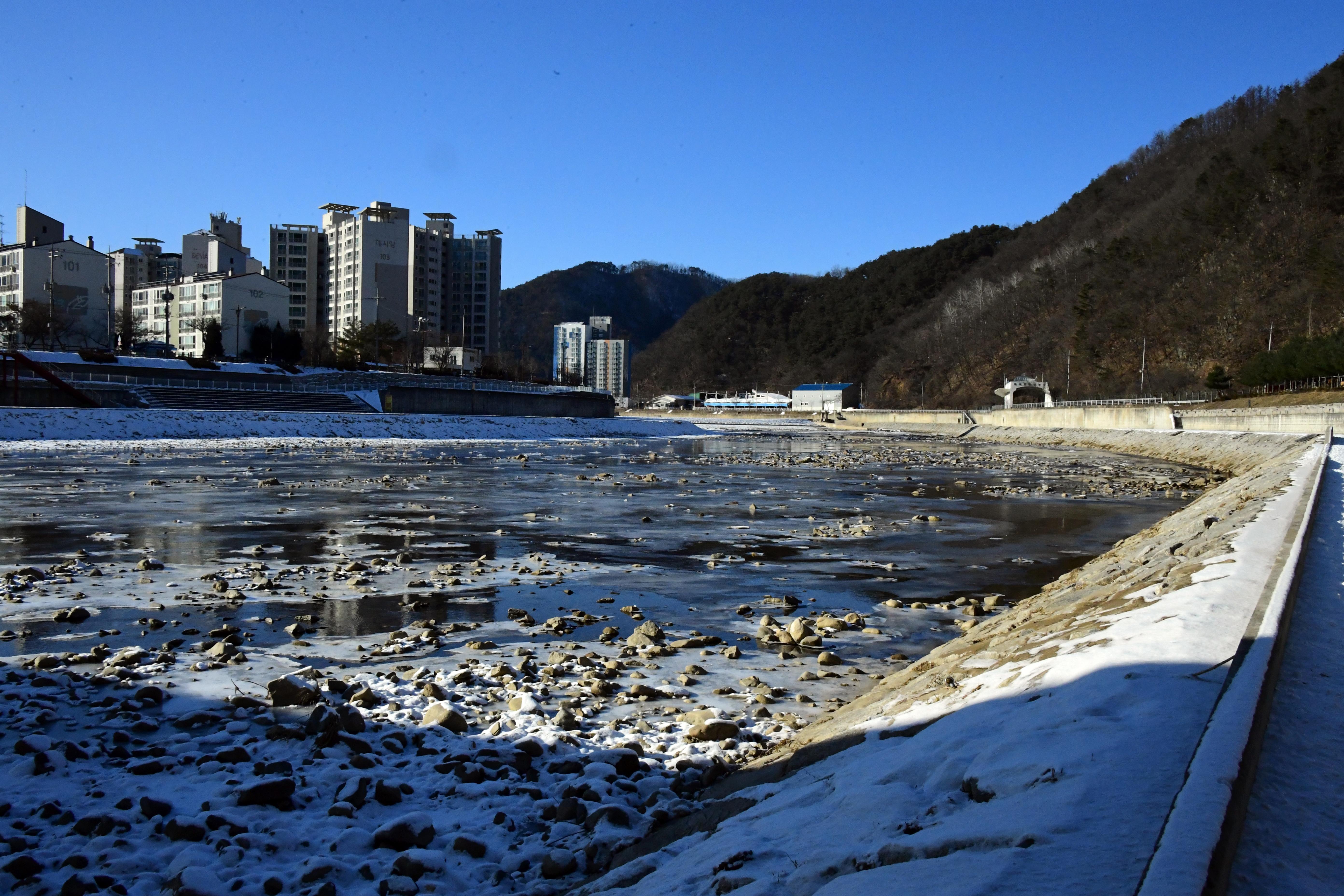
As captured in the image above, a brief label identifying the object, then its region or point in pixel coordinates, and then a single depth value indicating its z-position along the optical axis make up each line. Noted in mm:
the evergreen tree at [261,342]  83625
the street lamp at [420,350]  102125
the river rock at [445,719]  5309
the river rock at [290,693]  5641
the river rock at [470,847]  3947
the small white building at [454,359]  98188
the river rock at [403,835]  4004
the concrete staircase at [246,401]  48344
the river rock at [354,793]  4379
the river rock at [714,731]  5273
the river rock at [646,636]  7254
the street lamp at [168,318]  85250
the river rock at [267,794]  4340
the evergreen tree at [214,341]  77062
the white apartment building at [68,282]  83000
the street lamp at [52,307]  66500
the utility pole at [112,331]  82500
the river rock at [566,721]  5355
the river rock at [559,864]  3822
